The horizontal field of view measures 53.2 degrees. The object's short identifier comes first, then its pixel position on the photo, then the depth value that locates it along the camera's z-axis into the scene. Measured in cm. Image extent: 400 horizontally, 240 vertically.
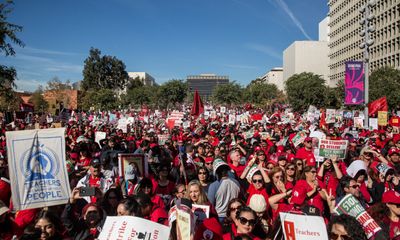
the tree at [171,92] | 7931
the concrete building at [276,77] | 16288
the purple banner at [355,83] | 1789
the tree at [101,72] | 8744
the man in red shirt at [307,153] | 964
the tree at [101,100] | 6775
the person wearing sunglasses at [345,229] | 376
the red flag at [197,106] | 1602
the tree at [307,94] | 5692
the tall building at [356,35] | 6525
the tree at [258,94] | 8638
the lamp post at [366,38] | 1805
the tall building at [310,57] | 11462
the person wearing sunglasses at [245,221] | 441
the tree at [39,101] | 6931
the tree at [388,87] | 3941
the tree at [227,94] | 8288
